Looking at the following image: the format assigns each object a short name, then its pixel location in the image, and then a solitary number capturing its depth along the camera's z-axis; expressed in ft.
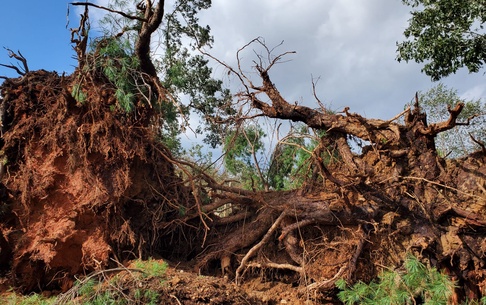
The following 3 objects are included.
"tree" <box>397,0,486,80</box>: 30.89
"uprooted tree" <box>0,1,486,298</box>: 20.11
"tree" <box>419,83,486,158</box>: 52.54
